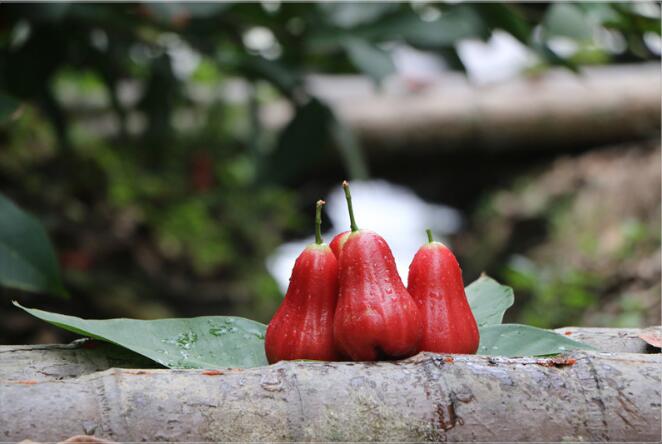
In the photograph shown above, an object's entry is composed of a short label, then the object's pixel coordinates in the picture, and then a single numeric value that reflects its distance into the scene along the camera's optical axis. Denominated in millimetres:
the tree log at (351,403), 940
